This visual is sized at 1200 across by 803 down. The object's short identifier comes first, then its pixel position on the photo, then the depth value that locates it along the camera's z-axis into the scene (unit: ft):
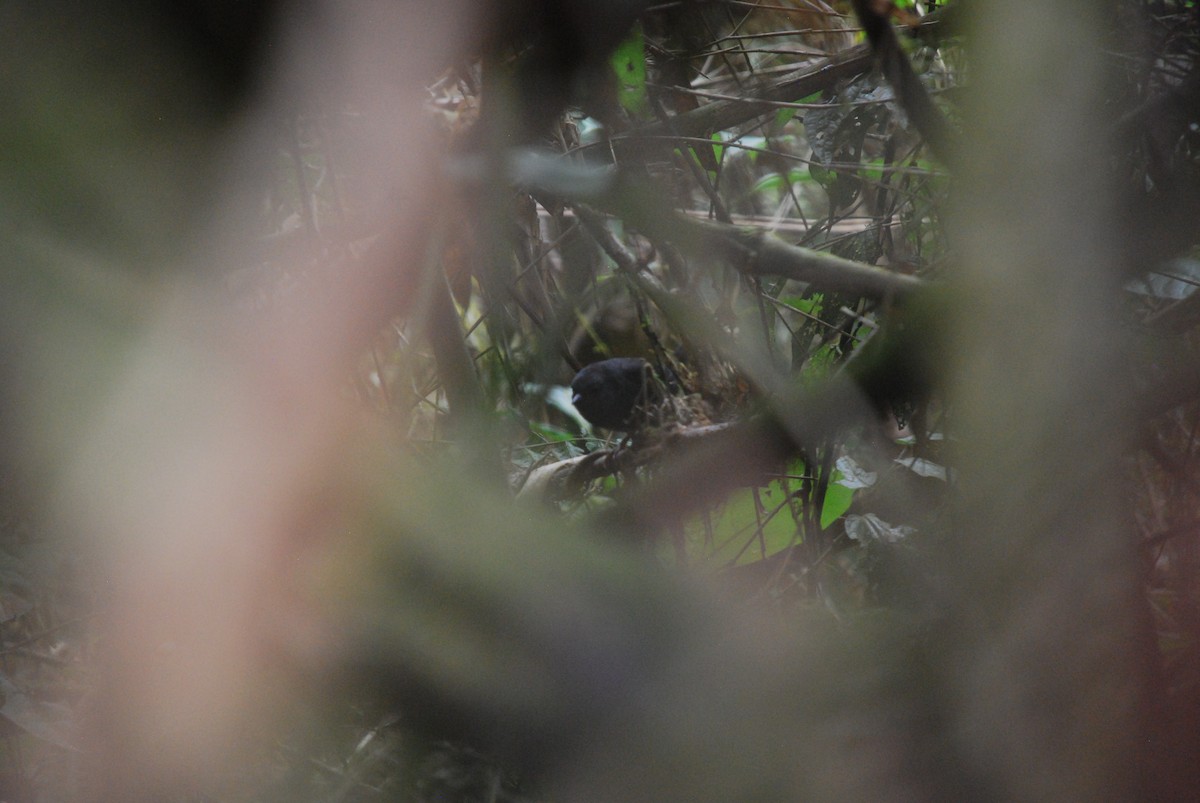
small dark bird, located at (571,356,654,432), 40.56
